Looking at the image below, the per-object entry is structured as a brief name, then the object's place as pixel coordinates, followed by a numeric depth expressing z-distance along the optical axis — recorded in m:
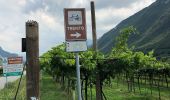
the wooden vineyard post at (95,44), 6.82
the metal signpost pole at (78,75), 3.77
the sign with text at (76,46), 3.67
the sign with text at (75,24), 3.64
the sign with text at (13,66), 8.74
